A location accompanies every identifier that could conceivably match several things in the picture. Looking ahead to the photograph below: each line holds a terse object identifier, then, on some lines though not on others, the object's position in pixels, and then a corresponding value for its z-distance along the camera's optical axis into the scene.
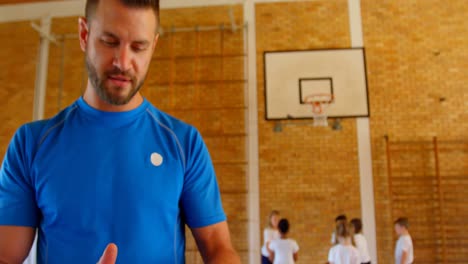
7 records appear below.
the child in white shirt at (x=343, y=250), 4.43
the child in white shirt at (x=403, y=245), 4.95
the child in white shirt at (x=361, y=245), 4.88
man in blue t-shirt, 0.87
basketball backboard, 6.18
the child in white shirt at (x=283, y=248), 4.78
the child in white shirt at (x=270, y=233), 5.47
